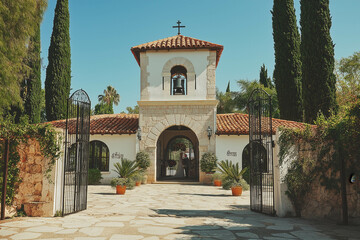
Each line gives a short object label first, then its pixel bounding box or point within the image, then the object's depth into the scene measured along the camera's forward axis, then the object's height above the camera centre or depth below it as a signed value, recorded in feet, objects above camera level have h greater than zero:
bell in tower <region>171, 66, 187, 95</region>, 53.47 +12.49
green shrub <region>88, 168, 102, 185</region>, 52.01 -4.56
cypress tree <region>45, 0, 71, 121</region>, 65.57 +18.17
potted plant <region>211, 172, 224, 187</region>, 47.70 -4.63
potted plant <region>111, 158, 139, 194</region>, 38.09 -3.07
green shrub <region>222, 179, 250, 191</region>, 36.22 -4.13
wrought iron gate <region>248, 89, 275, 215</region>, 25.17 +0.45
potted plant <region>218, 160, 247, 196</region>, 35.73 -3.58
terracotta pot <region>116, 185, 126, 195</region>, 36.81 -4.84
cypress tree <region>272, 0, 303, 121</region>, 60.90 +18.54
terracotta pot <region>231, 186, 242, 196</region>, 35.60 -4.82
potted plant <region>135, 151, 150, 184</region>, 50.90 -2.06
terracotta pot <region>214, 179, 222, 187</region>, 47.64 -5.20
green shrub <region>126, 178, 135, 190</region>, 40.02 -4.58
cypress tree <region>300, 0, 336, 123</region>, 52.01 +15.87
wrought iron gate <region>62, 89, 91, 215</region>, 24.44 +0.41
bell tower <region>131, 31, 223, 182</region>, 52.75 +10.38
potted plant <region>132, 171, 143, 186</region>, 47.05 -4.55
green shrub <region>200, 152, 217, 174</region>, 50.11 -2.17
